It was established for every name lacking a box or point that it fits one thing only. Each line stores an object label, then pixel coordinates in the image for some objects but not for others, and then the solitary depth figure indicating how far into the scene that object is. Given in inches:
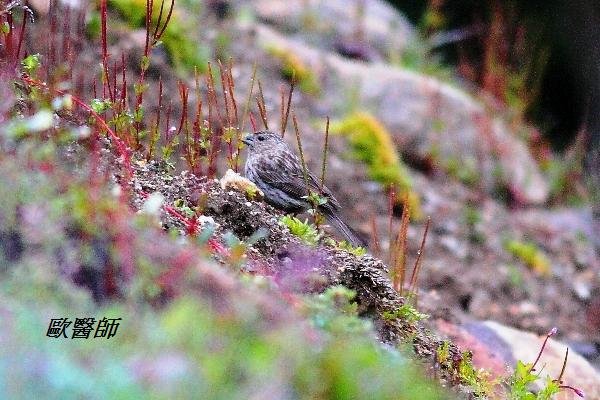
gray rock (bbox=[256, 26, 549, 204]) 861.8
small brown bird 460.8
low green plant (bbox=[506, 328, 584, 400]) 341.4
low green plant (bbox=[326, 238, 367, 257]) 391.5
